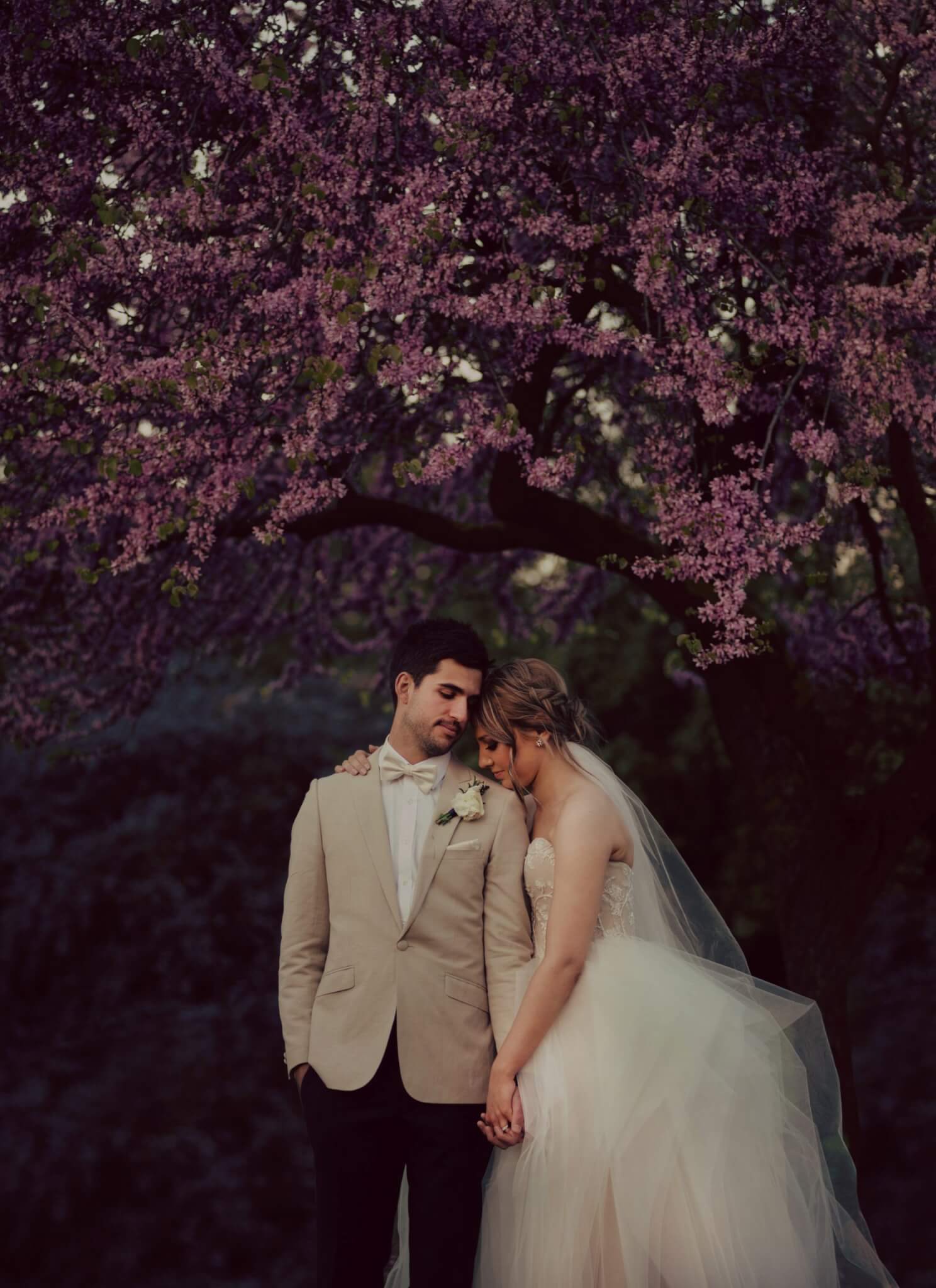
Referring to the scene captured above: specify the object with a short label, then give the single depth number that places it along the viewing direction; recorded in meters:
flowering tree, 5.89
